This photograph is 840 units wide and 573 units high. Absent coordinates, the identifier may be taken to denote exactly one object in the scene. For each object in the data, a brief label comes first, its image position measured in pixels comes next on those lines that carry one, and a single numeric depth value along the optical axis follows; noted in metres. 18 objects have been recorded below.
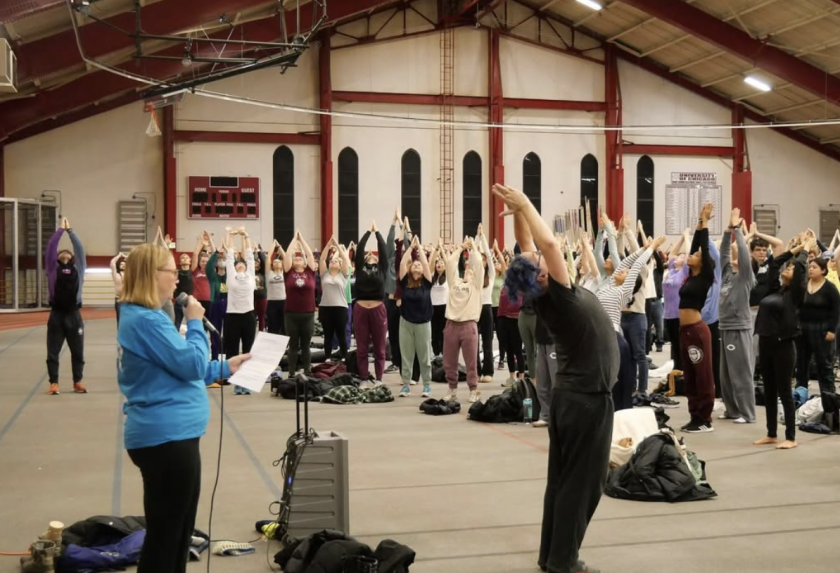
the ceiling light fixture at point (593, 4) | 24.10
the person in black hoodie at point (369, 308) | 11.46
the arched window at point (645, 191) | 27.72
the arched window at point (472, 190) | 26.69
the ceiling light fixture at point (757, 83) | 24.89
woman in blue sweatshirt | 3.60
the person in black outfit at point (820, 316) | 9.46
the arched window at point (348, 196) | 25.98
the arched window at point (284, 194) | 25.66
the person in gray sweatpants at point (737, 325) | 8.73
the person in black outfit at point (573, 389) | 4.41
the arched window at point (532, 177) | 26.95
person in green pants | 10.82
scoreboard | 24.88
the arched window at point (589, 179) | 27.39
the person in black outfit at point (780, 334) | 7.69
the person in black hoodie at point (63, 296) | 10.53
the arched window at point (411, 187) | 26.39
